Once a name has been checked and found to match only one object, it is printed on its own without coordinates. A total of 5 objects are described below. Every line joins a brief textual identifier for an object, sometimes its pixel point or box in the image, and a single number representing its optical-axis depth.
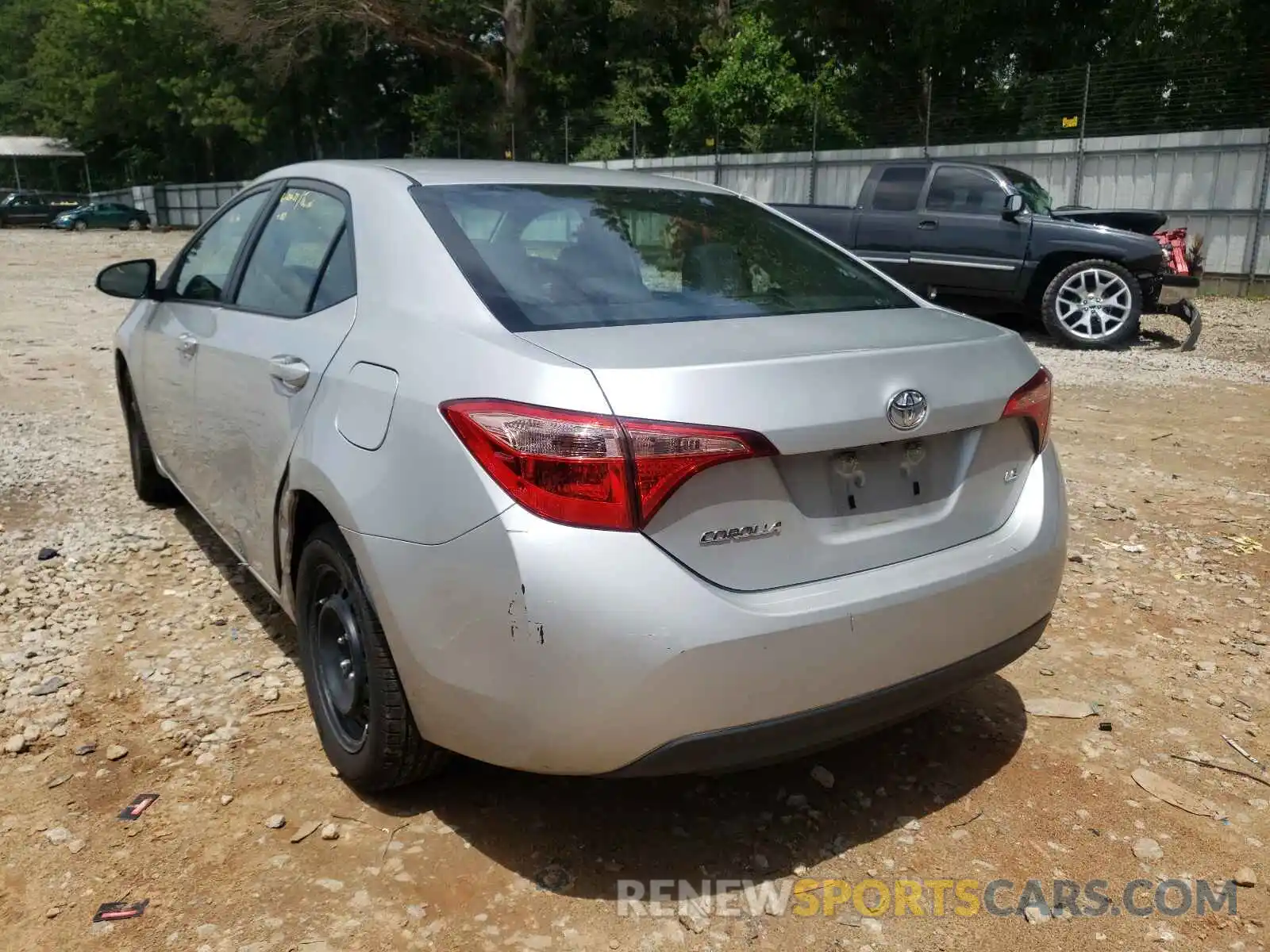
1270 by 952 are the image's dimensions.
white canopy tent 52.81
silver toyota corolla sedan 2.06
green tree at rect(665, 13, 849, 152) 22.30
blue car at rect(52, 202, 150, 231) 39.62
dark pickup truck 10.13
